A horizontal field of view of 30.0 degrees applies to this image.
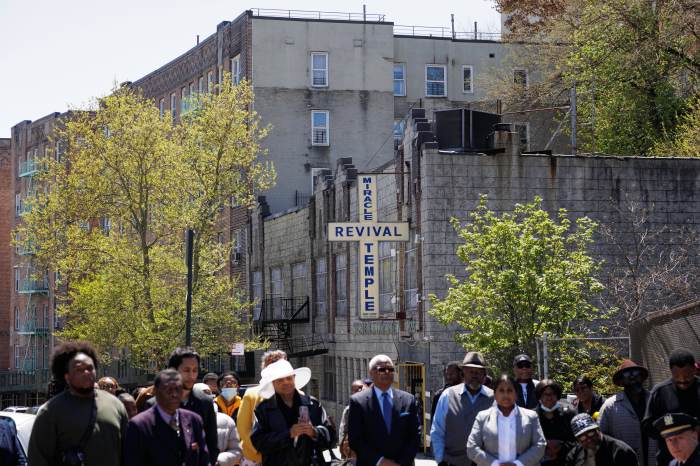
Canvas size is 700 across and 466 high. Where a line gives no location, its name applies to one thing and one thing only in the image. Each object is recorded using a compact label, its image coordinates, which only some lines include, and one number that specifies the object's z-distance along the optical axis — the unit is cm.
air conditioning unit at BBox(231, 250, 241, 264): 5731
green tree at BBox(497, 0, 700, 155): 4484
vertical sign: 3634
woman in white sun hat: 1127
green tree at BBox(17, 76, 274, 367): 4266
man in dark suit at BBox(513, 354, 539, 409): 1464
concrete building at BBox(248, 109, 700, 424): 3469
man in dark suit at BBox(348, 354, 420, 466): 1224
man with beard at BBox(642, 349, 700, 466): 1240
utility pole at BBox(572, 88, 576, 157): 4425
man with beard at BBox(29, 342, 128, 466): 975
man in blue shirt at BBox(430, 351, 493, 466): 1330
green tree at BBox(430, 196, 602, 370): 2644
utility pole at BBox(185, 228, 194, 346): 3231
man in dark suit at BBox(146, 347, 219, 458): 1083
